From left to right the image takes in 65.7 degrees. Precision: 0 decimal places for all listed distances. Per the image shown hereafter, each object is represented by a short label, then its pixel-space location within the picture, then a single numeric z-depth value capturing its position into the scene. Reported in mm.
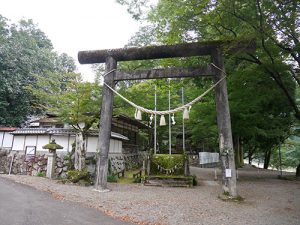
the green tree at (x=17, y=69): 20812
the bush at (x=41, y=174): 13448
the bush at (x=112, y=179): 12473
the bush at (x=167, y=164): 11562
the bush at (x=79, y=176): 10500
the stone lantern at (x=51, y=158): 12516
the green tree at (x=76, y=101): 11211
